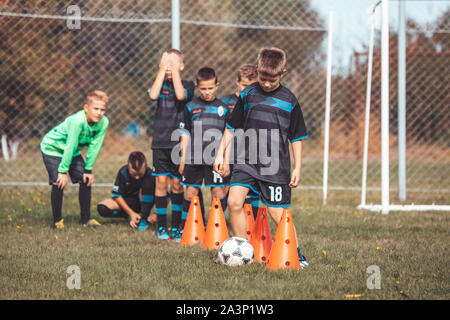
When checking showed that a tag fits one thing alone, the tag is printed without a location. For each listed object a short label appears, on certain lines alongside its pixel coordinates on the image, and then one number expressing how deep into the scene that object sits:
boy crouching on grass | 11.09
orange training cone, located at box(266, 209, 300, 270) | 7.24
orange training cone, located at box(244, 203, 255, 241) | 9.15
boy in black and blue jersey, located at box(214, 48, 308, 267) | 7.71
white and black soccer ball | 7.34
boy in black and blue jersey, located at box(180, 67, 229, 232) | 9.78
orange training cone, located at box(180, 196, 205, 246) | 9.18
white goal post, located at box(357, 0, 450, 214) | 12.11
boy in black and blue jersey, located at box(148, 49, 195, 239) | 9.93
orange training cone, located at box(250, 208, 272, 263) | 8.11
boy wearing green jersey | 10.31
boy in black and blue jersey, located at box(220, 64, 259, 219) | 9.92
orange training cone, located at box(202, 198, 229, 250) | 8.71
